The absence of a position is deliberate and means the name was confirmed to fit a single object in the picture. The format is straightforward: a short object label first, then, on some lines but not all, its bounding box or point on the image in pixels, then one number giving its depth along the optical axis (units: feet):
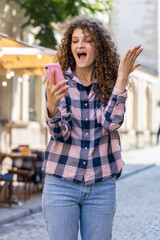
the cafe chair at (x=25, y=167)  31.50
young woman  7.97
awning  27.40
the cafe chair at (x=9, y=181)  28.42
